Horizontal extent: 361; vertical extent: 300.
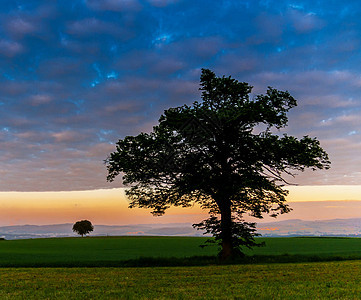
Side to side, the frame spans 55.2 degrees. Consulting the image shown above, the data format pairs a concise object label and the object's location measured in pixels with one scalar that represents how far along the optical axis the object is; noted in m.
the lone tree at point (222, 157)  31.95
